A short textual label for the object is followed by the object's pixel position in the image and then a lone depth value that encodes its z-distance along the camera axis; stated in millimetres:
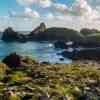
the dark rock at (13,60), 38285
